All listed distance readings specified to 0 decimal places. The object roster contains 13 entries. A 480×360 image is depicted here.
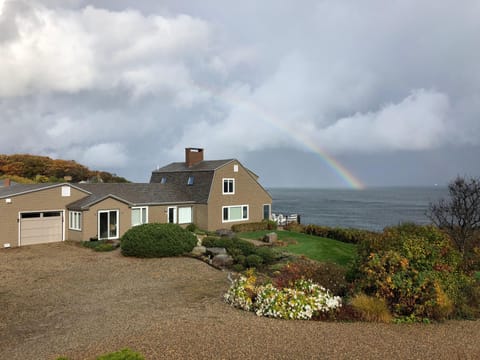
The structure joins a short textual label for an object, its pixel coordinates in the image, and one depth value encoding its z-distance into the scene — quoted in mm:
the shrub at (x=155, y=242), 20438
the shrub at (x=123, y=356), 5832
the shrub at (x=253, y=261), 19359
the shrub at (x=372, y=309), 9492
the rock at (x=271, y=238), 28906
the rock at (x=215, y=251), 21016
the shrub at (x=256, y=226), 36625
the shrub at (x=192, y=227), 33812
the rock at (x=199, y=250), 21803
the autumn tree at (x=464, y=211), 24125
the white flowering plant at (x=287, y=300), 9773
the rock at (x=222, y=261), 19569
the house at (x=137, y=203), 26375
